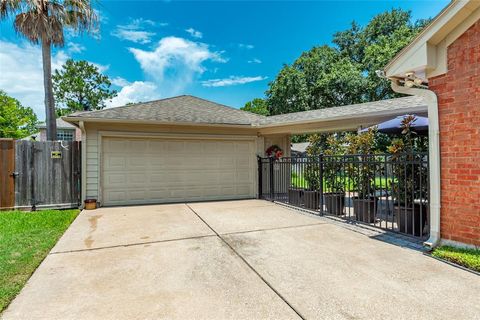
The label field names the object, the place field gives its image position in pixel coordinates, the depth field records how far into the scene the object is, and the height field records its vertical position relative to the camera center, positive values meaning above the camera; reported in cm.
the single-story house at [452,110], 372 +72
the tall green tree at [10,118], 2680 +469
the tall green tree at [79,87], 3203 +923
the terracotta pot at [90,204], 793 -118
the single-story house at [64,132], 1970 +232
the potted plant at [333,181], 674 -50
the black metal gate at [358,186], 476 -58
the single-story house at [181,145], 815 +57
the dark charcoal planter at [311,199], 735 -103
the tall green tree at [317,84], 2228 +644
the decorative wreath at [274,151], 1089 +42
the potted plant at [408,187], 466 -47
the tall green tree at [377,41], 2186 +1088
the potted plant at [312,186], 727 -67
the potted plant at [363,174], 572 -30
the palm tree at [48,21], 961 +526
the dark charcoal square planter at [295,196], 799 -104
